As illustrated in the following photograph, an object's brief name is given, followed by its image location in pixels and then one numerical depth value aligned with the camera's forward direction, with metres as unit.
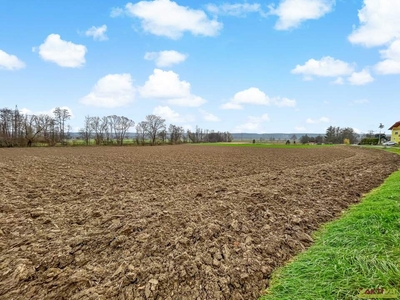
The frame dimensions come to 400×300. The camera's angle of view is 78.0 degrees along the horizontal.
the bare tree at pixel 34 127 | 55.12
